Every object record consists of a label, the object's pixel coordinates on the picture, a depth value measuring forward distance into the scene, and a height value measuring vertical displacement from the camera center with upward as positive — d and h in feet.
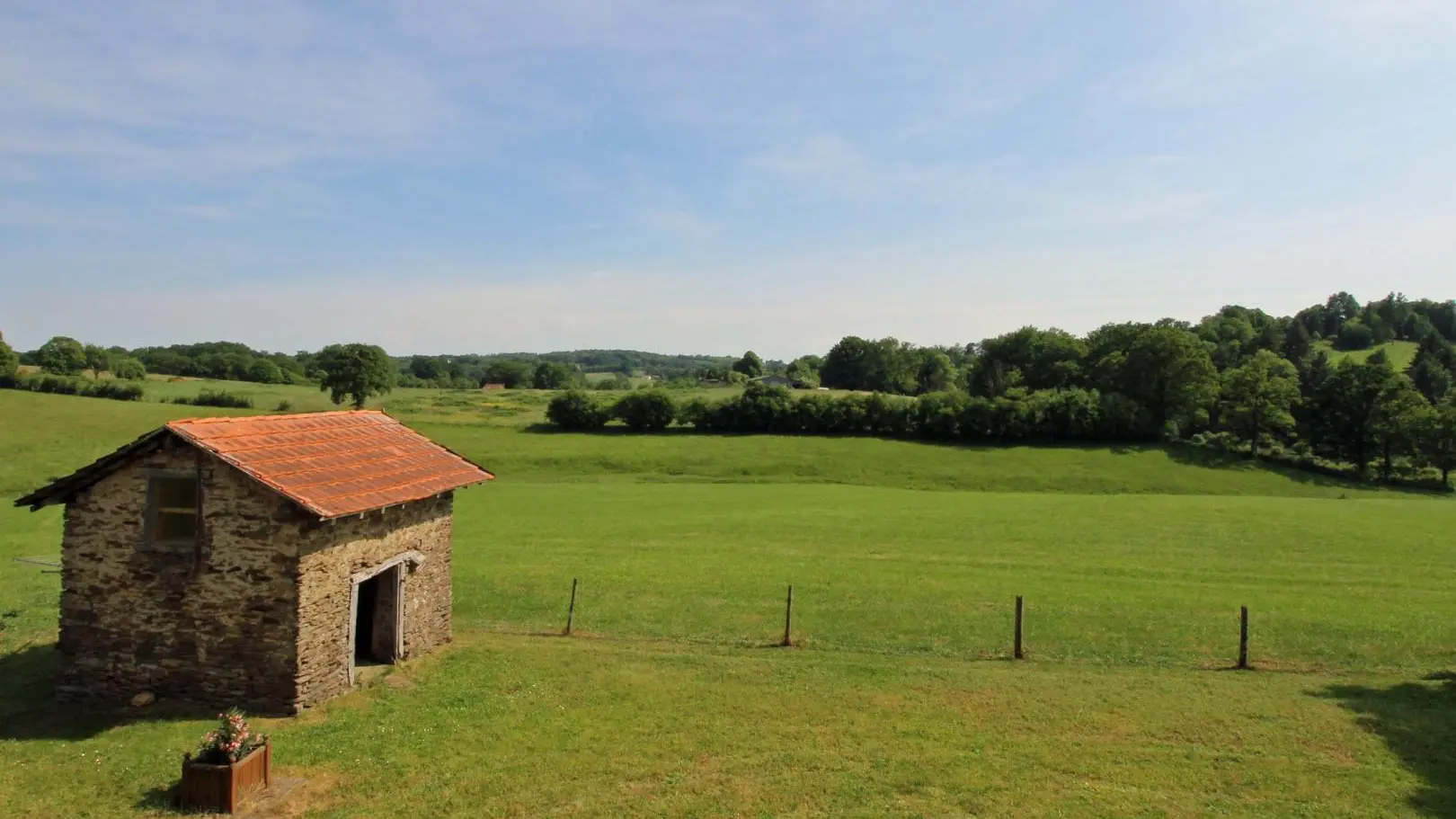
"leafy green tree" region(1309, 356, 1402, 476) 231.91 +3.27
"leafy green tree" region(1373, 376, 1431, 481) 218.79 +0.72
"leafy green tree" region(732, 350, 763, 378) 626.64 +26.69
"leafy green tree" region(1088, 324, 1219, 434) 254.68 +12.39
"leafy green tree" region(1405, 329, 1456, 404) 350.84 +25.81
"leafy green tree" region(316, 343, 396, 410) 294.05 +3.26
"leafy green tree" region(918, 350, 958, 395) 475.31 +18.69
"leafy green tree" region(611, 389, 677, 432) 262.88 -5.53
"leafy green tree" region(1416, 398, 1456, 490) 210.79 -3.45
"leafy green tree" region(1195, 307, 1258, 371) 376.68 +45.20
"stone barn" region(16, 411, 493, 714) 47.62 -11.66
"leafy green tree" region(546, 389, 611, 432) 262.06 -6.73
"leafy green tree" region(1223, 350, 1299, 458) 236.63 +5.20
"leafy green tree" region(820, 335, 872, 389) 469.16 +22.51
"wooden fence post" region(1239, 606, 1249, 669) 61.81 -17.04
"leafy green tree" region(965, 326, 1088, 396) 318.24 +20.72
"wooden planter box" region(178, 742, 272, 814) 36.47 -18.65
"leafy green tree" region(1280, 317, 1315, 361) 425.69 +40.96
